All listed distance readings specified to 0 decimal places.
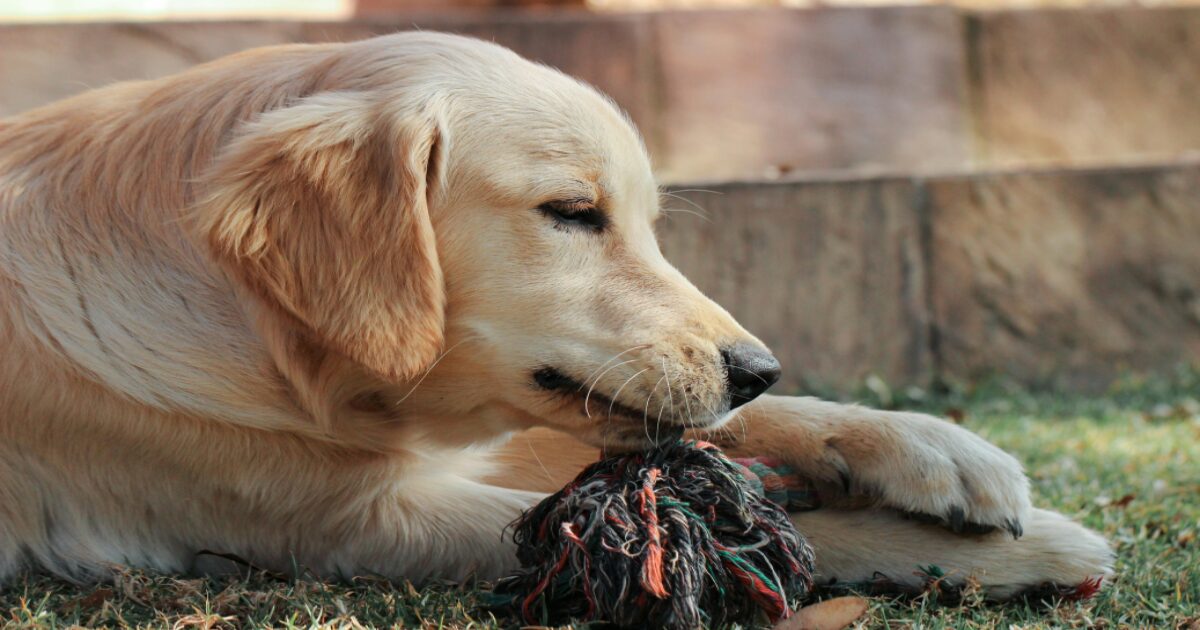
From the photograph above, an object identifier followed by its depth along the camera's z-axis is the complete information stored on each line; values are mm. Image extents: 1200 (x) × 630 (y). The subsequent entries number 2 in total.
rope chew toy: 2045
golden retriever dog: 2134
